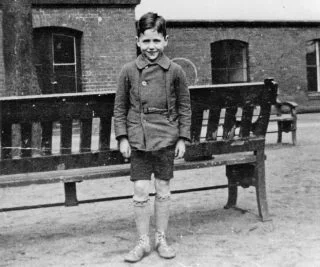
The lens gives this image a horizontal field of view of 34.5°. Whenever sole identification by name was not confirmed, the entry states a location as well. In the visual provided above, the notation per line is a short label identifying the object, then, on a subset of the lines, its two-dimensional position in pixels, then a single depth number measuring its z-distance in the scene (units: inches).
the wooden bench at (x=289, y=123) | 396.7
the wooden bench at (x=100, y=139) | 146.2
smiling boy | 142.9
